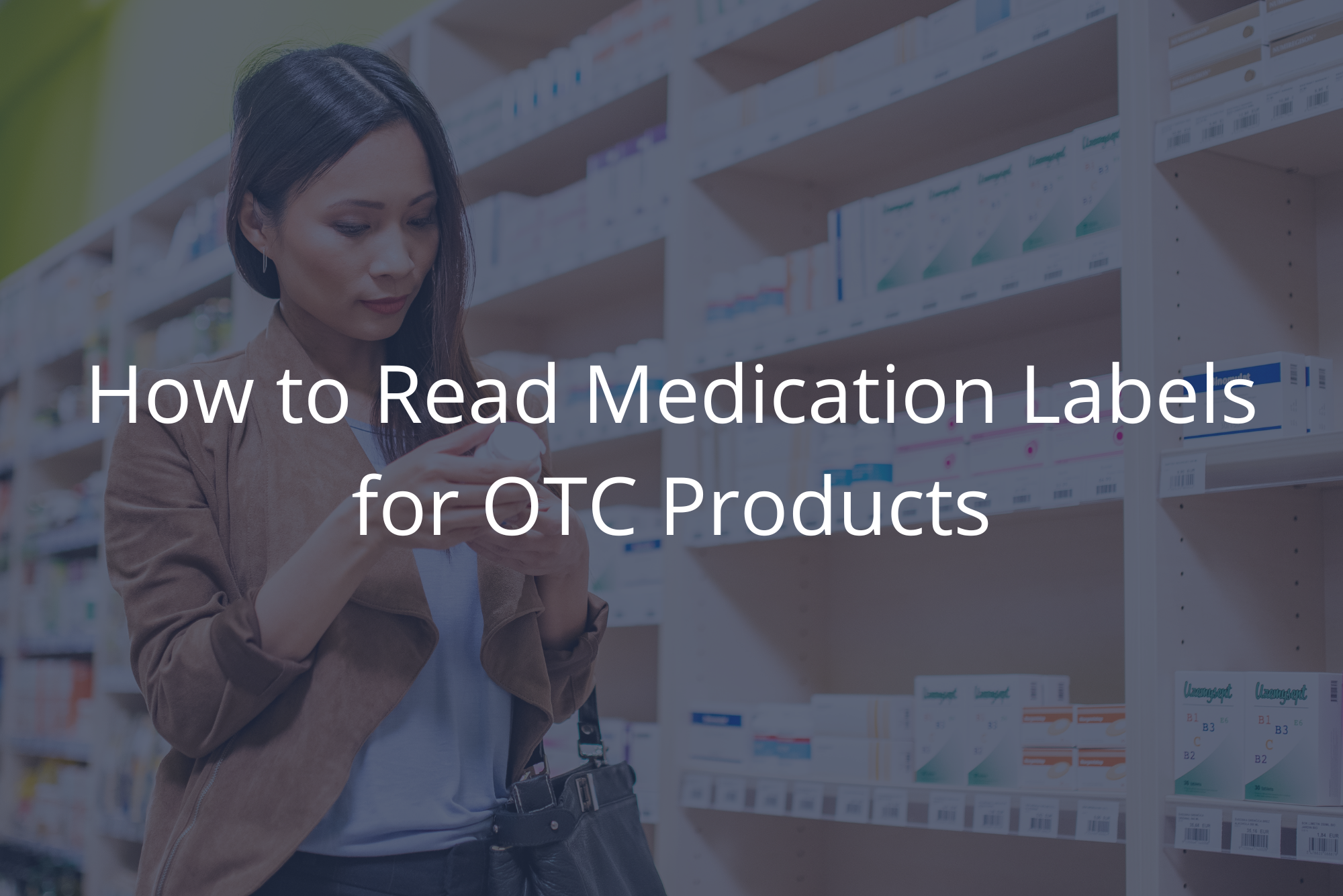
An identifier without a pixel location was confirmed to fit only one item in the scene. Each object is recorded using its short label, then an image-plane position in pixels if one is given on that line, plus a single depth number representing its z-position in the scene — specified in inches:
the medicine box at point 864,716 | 96.8
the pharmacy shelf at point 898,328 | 95.6
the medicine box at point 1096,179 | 86.3
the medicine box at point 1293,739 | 71.2
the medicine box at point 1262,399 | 76.5
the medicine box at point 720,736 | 110.0
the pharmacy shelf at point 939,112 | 95.1
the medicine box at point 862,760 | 96.1
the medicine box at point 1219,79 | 78.7
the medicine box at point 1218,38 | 78.5
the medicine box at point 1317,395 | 77.9
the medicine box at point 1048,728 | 86.3
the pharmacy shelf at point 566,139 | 131.3
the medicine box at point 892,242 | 101.2
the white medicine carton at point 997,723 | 88.7
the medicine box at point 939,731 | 91.8
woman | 49.4
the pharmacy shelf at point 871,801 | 82.7
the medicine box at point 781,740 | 104.3
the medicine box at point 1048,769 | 85.7
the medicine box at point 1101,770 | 83.0
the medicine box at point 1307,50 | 74.4
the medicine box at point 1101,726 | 83.4
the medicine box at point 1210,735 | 75.1
